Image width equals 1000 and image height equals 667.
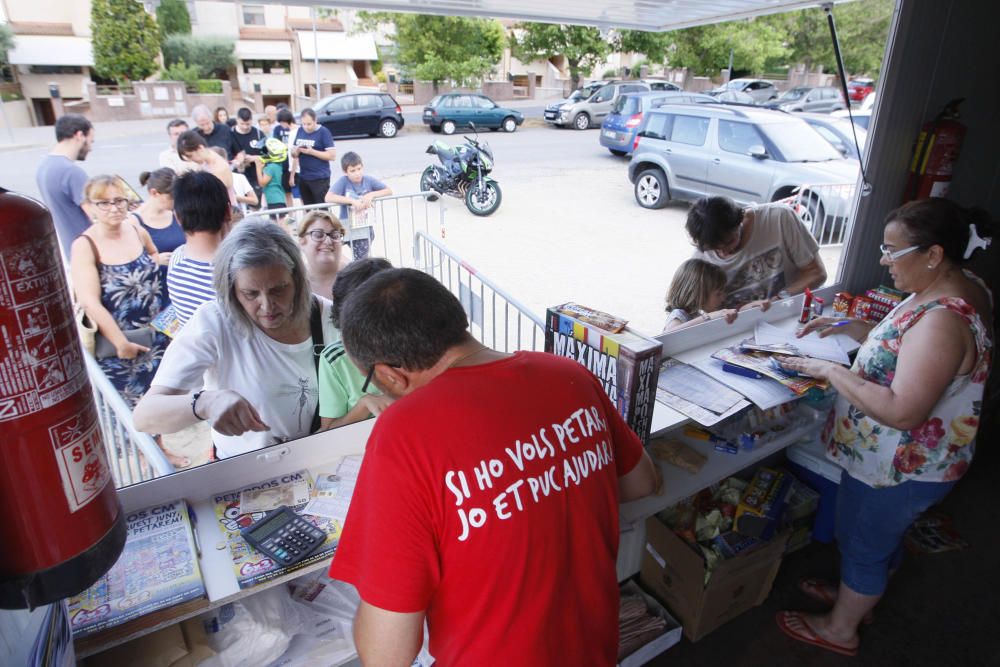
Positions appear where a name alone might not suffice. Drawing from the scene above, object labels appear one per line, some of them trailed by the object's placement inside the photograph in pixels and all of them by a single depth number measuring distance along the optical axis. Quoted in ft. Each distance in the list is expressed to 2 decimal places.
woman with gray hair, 5.68
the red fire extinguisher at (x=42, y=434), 2.04
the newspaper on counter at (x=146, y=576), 4.33
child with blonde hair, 9.12
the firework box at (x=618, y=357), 5.79
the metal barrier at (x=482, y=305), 11.94
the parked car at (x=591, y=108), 60.13
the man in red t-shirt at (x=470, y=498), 3.42
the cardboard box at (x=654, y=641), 7.60
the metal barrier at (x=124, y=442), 6.14
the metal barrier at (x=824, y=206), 21.52
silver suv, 23.20
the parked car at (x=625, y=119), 40.81
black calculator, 4.98
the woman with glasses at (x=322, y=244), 10.39
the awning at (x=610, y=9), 9.48
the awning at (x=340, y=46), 83.55
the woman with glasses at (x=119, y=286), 9.60
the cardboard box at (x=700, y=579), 7.75
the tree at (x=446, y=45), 72.23
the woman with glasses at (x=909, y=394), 6.07
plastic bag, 4.95
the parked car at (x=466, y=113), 54.75
